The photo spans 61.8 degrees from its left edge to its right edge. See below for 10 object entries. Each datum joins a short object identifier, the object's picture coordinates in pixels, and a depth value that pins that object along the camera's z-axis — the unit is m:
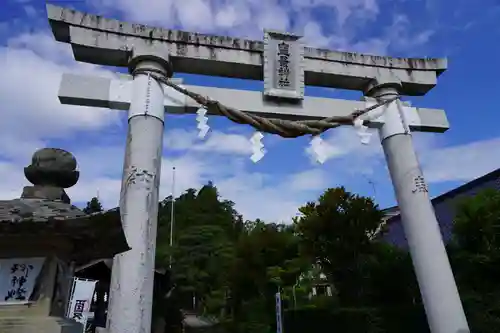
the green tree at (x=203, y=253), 17.94
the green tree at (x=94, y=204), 32.34
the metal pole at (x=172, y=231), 24.58
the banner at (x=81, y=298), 9.02
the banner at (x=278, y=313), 9.49
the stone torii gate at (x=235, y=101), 5.16
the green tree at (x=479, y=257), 9.59
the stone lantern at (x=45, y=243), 2.58
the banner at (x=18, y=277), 2.70
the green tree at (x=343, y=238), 12.92
